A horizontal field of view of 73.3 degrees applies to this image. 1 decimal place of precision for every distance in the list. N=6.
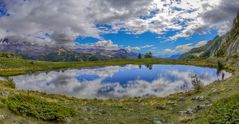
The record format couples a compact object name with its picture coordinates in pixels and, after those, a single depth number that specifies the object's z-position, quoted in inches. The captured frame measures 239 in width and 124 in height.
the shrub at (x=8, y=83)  1127.9
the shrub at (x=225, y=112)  445.3
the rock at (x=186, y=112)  625.6
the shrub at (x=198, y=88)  993.5
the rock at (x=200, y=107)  632.3
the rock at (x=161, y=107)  736.1
